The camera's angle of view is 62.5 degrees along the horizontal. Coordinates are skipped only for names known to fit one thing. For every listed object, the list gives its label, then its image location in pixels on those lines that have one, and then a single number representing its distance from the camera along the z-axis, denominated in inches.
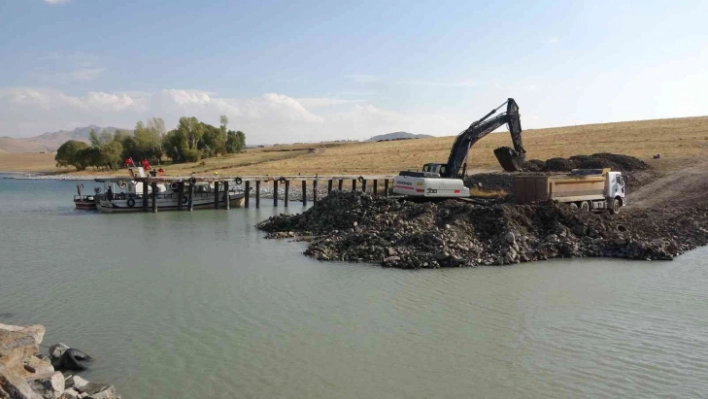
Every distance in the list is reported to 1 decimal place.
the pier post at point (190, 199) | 1493.6
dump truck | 930.7
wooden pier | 1457.9
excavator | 992.9
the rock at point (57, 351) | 396.0
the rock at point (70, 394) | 310.5
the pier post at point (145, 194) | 1448.1
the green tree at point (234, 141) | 4023.1
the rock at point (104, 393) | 331.6
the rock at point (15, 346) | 317.4
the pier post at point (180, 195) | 1509.6
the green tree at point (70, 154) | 3782.0
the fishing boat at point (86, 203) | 1517.0
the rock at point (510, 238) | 749.9
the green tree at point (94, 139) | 3723.9
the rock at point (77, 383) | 336.8
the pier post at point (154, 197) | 1445.6
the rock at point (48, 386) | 302.0
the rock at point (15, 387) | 276.7
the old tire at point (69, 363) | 390.0
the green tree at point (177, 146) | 3592.5
